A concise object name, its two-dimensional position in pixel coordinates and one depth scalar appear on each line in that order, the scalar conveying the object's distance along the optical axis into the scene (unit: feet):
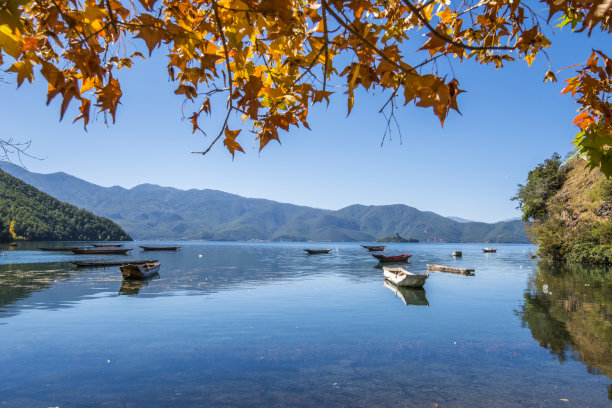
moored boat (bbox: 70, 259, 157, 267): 149.47
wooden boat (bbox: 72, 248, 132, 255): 222.32
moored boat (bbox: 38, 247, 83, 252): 257.75
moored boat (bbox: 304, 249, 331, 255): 288.75
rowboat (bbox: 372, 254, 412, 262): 192.13
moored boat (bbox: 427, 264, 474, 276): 137.90
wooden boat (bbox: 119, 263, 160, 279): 109.97
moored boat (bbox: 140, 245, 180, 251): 318.45
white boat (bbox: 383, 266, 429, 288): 92.12
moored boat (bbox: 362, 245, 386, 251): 334.56
